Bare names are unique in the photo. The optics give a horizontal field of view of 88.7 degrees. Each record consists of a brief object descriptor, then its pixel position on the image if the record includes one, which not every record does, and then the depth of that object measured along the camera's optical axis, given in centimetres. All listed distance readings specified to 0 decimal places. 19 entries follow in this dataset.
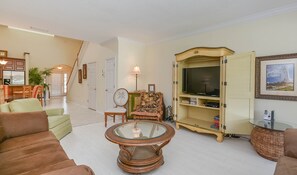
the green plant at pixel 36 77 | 761
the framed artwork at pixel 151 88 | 482
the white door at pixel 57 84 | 1122
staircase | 654
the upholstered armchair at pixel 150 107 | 372
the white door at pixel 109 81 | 484
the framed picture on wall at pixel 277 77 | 253
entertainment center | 275
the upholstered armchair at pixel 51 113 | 243
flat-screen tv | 324
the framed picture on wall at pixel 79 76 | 691
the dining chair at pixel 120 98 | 431
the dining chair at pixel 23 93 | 542
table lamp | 454
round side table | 219
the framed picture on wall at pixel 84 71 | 644
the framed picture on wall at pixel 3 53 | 709
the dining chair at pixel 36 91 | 562
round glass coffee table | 183
